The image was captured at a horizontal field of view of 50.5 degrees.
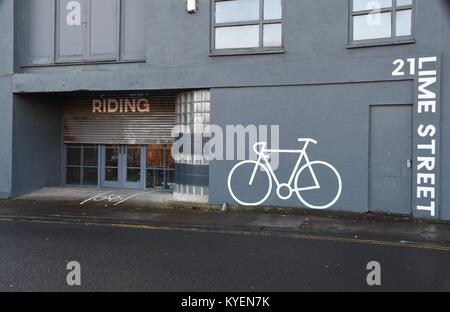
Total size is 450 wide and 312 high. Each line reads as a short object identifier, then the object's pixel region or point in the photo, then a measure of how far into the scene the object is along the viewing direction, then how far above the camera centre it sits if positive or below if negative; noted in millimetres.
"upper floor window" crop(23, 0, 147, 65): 13281 +3435
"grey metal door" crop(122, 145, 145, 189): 14852 -484
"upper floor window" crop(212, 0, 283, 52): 11750 +3181
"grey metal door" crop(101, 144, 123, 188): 15070 -489
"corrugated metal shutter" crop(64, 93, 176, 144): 14273 +874
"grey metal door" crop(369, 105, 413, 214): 10695 -108
